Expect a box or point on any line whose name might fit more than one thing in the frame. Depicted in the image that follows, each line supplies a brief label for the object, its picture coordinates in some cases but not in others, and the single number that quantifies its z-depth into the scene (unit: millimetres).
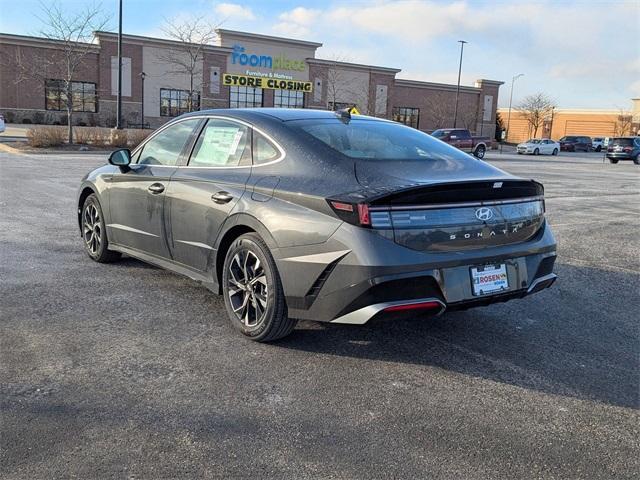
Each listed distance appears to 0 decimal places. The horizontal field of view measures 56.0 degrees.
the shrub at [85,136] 29938
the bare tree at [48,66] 40953
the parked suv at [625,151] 39156
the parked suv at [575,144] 62781
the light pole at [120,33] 30555
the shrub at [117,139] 30641
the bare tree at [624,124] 80375
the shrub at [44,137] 27747
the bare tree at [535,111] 79438
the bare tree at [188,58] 47062
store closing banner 53406
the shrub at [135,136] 30916
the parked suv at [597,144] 65238
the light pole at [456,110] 61906
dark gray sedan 3549
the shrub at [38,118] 45594
